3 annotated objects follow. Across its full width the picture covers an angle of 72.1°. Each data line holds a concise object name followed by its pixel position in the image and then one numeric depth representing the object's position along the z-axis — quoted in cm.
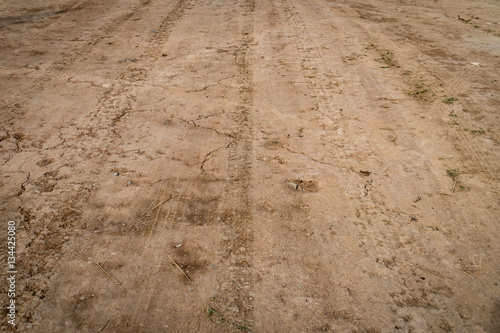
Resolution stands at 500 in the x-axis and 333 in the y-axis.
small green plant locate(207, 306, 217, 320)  253
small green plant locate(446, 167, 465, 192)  372
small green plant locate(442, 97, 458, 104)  511
